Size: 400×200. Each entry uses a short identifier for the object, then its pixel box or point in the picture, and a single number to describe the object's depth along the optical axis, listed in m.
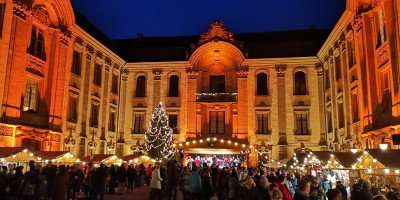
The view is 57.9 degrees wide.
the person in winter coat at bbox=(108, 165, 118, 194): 20.11
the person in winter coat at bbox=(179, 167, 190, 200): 13.73
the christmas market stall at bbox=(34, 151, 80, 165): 19.41
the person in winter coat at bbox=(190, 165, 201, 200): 12.97
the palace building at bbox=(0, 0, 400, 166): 21.22
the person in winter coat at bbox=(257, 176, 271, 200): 9.29
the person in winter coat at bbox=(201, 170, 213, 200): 13.44
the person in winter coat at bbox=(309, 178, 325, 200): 9.19
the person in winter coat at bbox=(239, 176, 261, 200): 9.23
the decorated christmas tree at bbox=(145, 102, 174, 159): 30.56
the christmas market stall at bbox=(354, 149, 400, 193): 11.91
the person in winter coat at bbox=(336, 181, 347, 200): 12.17
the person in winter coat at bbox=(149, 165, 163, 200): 13.34
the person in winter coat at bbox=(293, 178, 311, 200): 7.32
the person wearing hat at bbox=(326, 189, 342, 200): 7.08
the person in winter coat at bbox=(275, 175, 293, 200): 8.84
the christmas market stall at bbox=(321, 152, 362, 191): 14.67
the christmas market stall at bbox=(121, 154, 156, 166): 27.15
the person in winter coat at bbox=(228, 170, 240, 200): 10.90
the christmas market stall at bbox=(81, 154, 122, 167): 23.67
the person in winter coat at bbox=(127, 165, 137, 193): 21.75
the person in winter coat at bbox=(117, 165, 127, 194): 20.42
